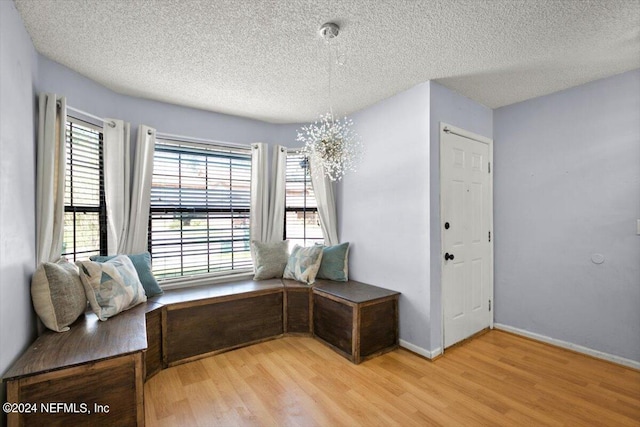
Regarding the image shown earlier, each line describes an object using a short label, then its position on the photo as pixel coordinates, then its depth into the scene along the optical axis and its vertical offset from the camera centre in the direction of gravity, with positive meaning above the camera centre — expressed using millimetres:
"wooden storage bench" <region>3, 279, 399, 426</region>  1554 -933
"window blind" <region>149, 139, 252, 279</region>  3203 +74
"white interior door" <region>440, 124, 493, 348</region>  2887 -193
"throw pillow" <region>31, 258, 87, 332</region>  1938 -544
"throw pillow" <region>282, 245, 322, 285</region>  3328 -574
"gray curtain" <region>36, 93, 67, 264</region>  2066 +302
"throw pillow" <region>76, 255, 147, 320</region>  2184 -552
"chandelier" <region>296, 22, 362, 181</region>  2180 +526
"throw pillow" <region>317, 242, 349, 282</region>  3430 -576
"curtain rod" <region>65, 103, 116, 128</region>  2412 +890
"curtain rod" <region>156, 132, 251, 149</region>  3200 +878
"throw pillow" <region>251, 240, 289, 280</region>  3521 -542
